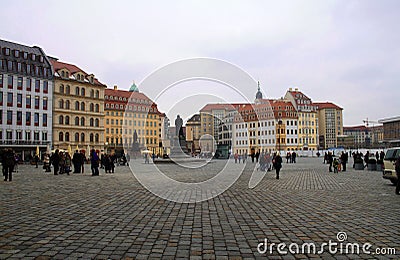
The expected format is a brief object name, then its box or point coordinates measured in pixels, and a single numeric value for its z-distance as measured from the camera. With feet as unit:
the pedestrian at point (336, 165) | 90.17
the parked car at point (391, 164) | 52.85
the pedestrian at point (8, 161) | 60.13
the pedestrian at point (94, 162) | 76.33
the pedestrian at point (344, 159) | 96.84
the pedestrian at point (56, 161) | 79.66
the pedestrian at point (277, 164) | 67.46
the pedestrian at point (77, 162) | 86.91
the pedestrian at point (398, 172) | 42.60
